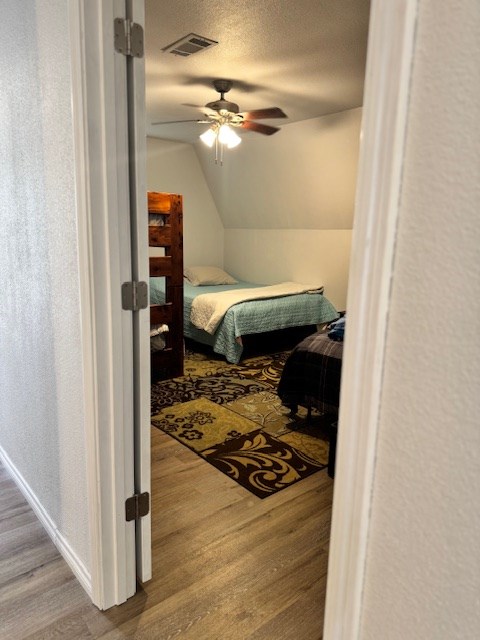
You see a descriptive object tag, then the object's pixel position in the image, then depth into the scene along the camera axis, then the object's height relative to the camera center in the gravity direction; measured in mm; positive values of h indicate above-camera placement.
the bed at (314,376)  2807 -912
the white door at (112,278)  1236 -150
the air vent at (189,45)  2630 +1119
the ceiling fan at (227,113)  3279 +895
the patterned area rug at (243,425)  2527 -1308
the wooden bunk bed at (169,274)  3662 -364
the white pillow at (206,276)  5801 -578
